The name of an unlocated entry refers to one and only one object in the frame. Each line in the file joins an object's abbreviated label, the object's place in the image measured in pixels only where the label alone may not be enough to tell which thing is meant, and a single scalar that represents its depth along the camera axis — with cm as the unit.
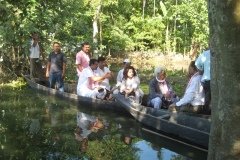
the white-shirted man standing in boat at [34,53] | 1543
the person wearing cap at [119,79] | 1104
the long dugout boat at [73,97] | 1098
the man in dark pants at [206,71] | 819
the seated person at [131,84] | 1060
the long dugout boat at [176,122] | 762
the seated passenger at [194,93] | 852
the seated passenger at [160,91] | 991
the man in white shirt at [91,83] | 1130
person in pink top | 1262
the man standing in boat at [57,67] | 1325
